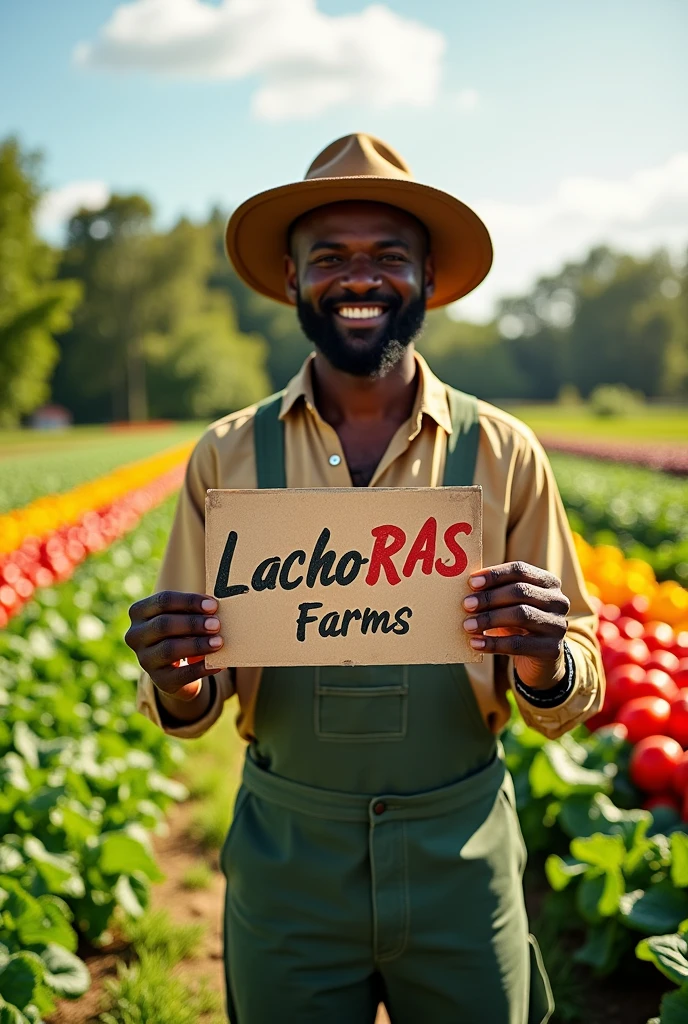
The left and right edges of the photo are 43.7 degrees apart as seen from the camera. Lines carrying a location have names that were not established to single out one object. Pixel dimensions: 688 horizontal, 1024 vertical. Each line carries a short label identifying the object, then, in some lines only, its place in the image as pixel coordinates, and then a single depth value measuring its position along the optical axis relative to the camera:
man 2.02
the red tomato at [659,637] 4.61
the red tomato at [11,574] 6.67
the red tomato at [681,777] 3.31
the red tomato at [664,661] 4.23
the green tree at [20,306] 38.78
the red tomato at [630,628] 4.71
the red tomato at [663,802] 3.35
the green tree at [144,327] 60.50
